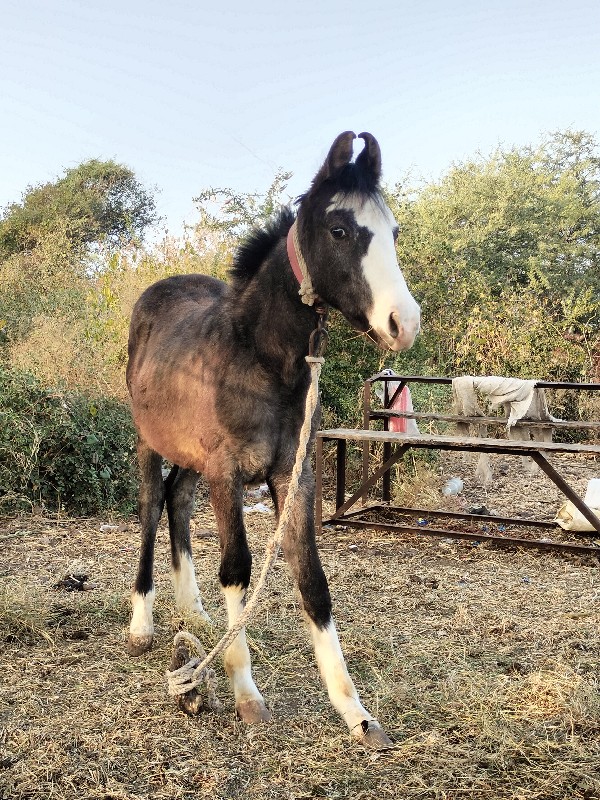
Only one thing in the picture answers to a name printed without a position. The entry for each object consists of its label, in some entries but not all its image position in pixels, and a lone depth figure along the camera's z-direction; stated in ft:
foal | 7.47
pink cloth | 22.09
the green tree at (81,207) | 65.05
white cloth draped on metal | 20.16
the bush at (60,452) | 19.83
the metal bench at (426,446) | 16.56
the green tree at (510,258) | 31.65
